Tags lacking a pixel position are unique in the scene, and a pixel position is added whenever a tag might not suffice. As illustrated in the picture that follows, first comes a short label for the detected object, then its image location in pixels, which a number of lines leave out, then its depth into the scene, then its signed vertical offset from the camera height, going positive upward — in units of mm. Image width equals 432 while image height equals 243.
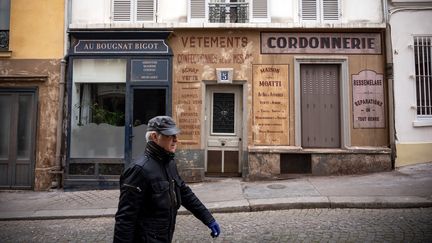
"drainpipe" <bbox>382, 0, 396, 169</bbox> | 9422 +1480
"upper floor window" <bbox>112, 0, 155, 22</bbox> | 10000 +3499
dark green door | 9719 -6
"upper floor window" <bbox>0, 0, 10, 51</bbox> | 9961 +3134
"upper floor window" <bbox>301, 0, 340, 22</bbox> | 9898 +3463
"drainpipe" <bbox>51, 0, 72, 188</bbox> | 9562 +775
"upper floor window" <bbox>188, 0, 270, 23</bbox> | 9781 +3405
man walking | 2732 -424
